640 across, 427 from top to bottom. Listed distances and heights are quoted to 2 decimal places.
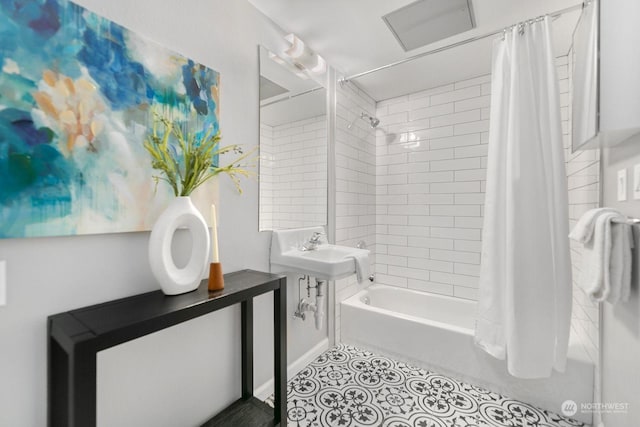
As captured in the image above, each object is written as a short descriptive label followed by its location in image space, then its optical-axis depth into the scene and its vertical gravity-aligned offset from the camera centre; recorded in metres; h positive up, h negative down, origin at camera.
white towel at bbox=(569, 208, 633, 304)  1.01 -0.17
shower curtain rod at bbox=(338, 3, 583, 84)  1.38 +1.07
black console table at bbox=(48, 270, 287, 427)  0.72 -0.37
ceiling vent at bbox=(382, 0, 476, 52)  1.57 +1.20
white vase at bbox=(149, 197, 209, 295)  0.99 -0.14
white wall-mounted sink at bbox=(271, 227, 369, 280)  1.59 -0.29
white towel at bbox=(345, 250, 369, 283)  1.71 -0.34
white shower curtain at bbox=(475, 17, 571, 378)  1.36 -0.05
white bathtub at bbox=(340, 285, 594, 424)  1.50 -0.93
